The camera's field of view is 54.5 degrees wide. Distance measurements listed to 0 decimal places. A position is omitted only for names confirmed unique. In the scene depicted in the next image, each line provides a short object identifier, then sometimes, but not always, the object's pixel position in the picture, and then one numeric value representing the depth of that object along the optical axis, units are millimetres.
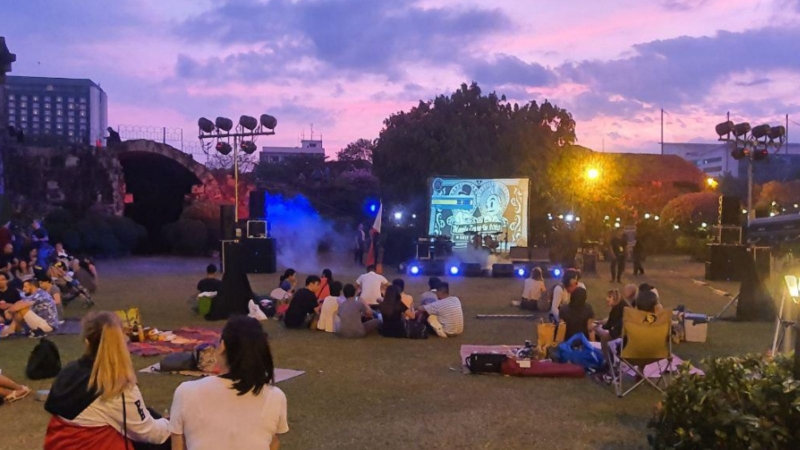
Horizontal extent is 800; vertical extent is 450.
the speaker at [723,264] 19375
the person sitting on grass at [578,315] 9633
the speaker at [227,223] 14820
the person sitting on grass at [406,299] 11227
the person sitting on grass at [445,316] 11125
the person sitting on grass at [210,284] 13211
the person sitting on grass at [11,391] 7327
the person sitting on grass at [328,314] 11555
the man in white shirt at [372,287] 12656
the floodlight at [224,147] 20125
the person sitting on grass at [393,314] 10992
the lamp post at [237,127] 19422
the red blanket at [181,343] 9875
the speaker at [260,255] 21109
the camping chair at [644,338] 7594
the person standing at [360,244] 25234
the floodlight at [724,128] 19016
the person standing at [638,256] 21408
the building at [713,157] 53688
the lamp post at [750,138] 19172
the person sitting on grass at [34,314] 10930
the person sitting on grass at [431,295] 11880
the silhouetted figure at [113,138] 30375
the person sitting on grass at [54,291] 12102
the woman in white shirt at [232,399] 2965
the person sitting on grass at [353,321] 11008
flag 20984
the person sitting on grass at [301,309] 11820
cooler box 10802
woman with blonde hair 3348
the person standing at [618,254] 19328
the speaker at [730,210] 18750
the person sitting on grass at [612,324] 8539
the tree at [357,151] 52216
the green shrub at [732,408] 4191
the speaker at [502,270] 21234
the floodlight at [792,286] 6955
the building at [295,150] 64438
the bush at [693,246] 27203
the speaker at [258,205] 22094
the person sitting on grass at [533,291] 14105
